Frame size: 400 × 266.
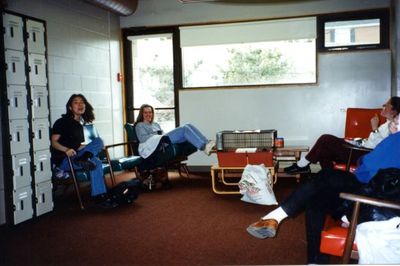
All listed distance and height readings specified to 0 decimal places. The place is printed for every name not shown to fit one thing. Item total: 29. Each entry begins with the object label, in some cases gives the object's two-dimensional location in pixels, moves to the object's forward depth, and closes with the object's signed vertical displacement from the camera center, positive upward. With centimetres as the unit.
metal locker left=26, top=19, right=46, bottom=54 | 384 +69
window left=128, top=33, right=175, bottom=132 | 670 +50
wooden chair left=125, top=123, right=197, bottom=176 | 518 -64
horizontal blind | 605 +109
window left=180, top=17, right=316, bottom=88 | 612 +77
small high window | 581 +100
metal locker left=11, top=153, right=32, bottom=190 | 364 -55
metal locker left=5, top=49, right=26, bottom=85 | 359 +37
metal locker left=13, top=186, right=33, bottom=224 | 365 -87
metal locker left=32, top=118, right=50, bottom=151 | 390 -24
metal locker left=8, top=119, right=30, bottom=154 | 361 -24
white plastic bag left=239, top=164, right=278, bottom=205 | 416 -84
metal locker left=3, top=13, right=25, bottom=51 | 356 +68
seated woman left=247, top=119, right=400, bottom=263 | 226 -55
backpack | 430 -91
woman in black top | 424 -45
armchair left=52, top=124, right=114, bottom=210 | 420 -73
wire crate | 478 -43
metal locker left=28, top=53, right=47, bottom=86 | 386 +37
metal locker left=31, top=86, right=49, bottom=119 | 388 +6
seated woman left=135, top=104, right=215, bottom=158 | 519 -39
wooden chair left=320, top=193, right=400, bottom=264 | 183 -66
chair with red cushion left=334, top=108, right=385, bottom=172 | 501 -27
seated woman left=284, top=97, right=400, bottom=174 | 413 -50
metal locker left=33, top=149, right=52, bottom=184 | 391 -55
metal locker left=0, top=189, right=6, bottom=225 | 356 -86
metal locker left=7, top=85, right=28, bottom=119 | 360 +6
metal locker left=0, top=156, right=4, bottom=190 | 354 -56
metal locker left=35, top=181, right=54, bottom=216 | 395 -87
